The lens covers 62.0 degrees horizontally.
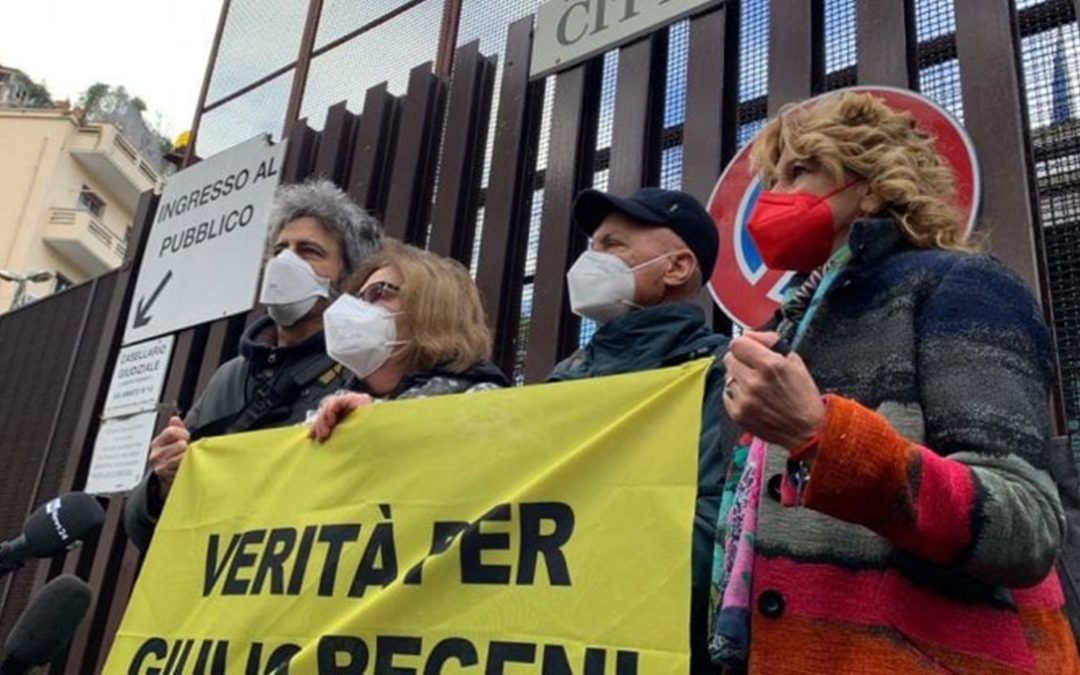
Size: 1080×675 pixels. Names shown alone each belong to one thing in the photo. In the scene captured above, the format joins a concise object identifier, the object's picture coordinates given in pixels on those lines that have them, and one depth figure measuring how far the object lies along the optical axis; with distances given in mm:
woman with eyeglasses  2131
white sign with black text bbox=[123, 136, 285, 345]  4582
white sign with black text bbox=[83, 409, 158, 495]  4648
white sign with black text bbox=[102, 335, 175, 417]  4910
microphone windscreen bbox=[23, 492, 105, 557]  1734
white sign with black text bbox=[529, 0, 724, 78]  3350
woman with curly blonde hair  1007
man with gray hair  2295
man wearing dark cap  1740
